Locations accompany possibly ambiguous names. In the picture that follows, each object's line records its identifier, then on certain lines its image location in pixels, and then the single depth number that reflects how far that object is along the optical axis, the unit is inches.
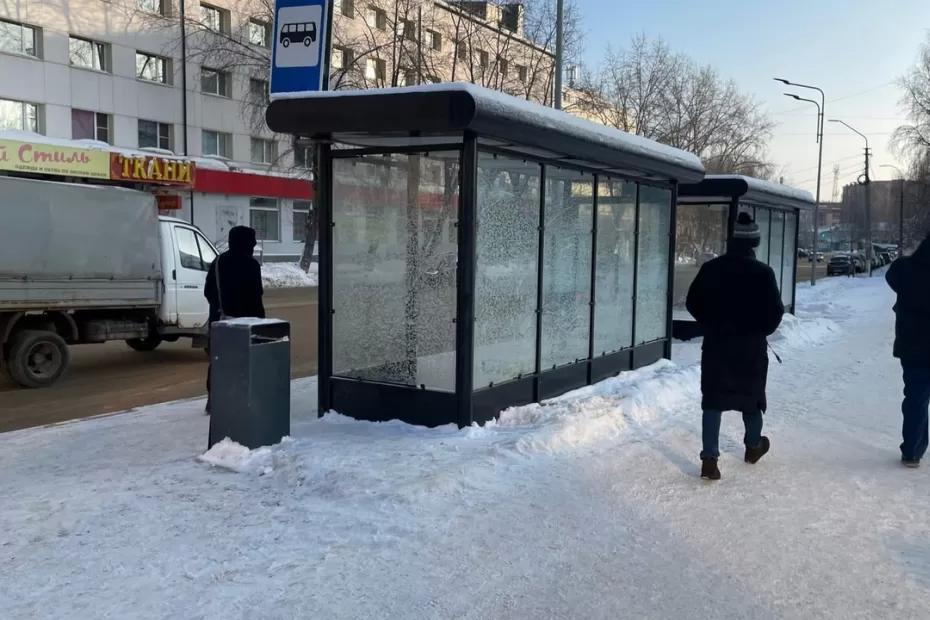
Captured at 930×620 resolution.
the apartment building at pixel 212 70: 919.7
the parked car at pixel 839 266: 1946.4
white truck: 370.3
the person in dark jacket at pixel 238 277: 278.4
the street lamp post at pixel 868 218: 1700.9
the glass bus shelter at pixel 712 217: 526.3
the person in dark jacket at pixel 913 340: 226.1
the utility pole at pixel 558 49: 633.6
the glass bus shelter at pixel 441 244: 244.1
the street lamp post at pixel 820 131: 1408.7
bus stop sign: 291.7
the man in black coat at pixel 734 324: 218.4
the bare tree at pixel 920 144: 1768.7
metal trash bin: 220.4
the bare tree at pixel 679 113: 1175.0
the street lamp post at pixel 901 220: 2146.2
